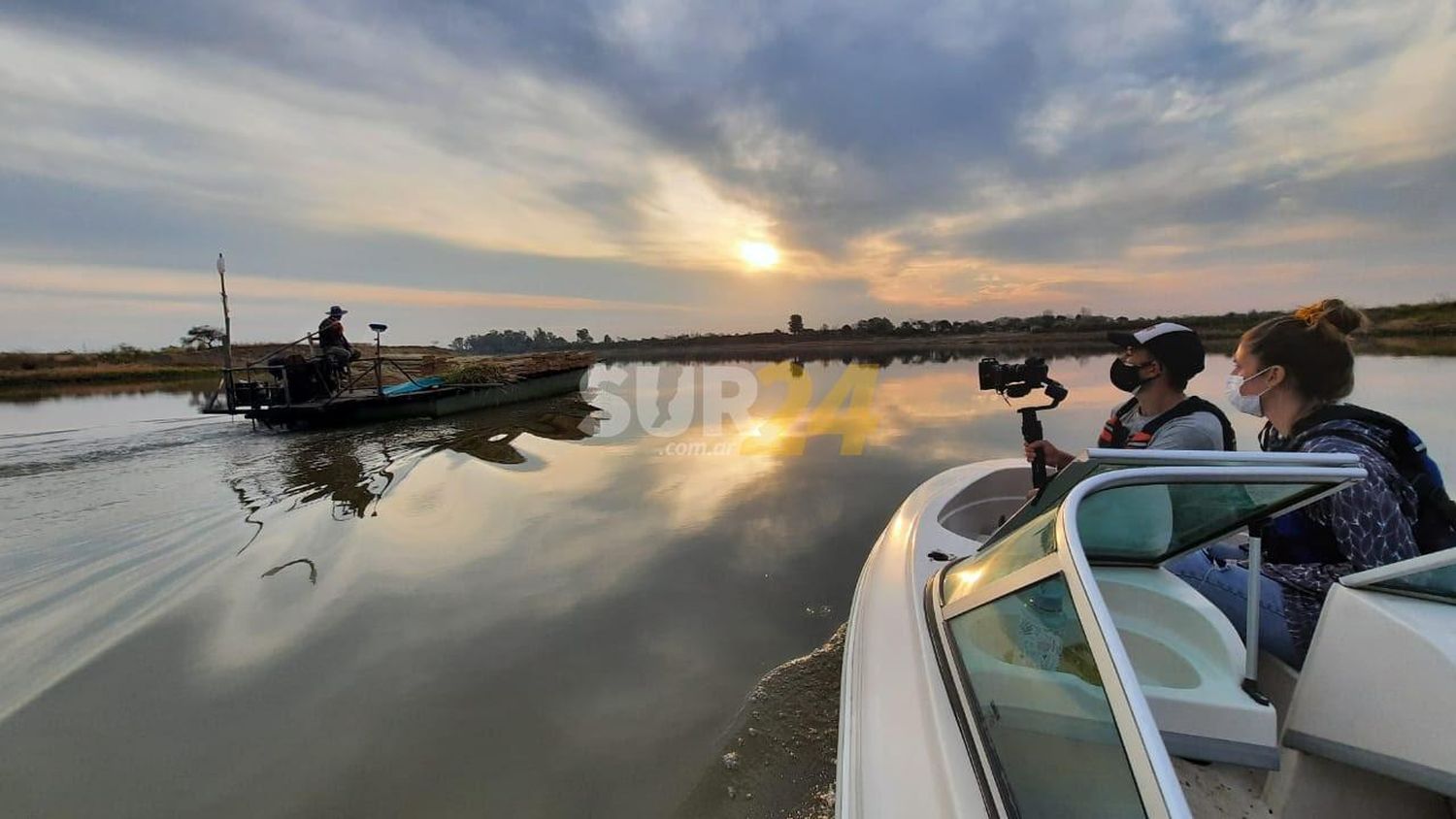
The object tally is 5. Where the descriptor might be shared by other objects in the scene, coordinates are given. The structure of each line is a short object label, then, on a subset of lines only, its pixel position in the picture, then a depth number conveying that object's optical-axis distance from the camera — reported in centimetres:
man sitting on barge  1284
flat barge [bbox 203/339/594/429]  1216
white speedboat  119
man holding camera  254
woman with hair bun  172
